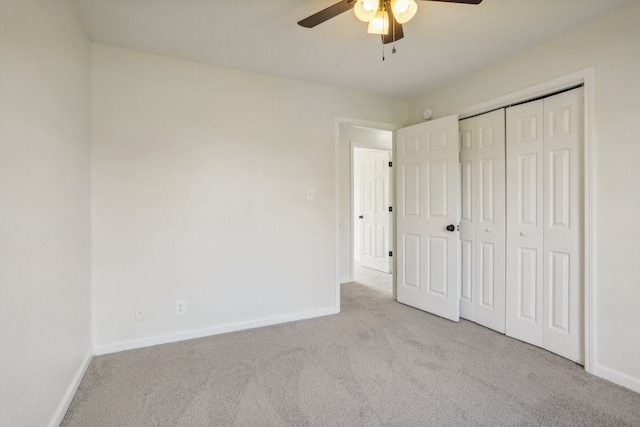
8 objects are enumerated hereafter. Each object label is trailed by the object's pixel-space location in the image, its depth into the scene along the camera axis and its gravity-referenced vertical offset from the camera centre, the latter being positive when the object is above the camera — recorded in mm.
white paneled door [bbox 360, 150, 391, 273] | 5086 -27
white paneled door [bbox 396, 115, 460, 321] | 2969 -72
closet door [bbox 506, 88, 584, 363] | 2191 -112
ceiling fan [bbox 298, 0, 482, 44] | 1538 +1019
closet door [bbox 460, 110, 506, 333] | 2693 -96
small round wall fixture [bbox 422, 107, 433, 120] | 3259 +1016
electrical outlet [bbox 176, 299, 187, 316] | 2574 -805
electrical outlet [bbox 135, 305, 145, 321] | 2439 -800
